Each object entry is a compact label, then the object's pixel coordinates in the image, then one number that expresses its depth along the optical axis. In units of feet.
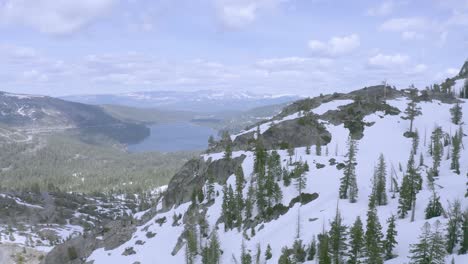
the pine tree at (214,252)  265.95
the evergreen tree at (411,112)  401.29
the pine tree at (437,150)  289.06
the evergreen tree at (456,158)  285.64
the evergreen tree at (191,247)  283.79
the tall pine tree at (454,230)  188.55
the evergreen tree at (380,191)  256.42
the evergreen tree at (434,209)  221.05
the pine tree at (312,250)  224.33
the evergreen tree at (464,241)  183.01
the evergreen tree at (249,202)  305.08
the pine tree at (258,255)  242.78
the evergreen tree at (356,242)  195.93
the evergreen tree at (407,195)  233.88
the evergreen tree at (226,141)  379.35
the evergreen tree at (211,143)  472.93
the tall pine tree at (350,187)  270.71
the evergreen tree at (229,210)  312.50
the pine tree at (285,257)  212.23
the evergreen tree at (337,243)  206.18
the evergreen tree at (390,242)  193.36
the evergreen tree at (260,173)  303.89
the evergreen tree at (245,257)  241.88
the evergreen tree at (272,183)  300.40
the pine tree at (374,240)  178.20
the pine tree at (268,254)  245.86
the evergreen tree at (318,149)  358.84
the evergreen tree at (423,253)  166.30
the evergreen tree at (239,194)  308.83
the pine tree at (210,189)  354.74
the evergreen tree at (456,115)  409.08
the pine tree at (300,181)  293.45
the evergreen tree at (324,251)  196.34
